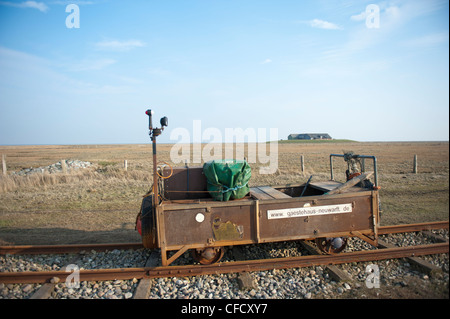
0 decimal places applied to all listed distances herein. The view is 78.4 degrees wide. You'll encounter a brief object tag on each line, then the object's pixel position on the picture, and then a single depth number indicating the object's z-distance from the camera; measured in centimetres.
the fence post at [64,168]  1853
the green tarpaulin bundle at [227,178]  528
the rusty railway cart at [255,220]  493
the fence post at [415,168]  1863
